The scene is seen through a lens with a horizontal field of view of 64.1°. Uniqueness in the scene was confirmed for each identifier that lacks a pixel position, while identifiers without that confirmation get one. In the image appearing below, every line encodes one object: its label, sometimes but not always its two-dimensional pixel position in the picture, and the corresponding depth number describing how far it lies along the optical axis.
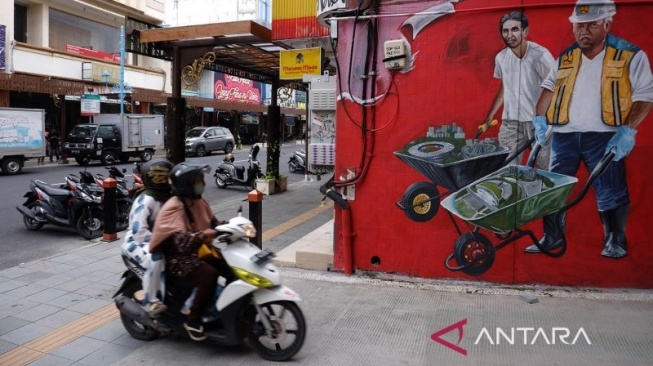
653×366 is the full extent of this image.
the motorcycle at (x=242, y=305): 3.93
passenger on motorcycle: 4.17
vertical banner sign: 21.83
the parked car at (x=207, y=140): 29.16
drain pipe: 6.23
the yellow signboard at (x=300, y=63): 9.99
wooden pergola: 10.30
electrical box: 5.86
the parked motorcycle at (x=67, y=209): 9.03
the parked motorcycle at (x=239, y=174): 15.87
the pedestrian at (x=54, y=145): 23.80
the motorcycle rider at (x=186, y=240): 3.99
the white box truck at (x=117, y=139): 22.62
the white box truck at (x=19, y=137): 18.16
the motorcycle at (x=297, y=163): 20.91
